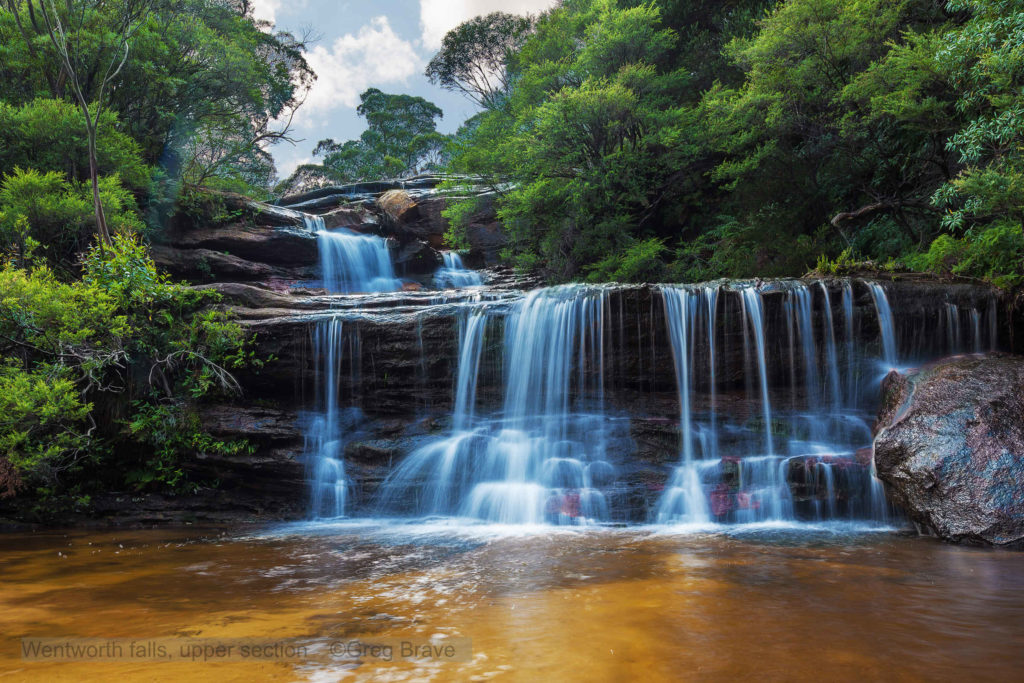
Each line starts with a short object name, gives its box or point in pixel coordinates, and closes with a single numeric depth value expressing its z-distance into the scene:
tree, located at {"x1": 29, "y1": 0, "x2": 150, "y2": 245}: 16.11
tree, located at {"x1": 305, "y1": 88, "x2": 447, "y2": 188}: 50.53
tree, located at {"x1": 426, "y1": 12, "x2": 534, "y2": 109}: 40.69
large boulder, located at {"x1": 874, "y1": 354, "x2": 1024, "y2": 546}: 6.04
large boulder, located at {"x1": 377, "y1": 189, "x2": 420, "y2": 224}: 22.39
